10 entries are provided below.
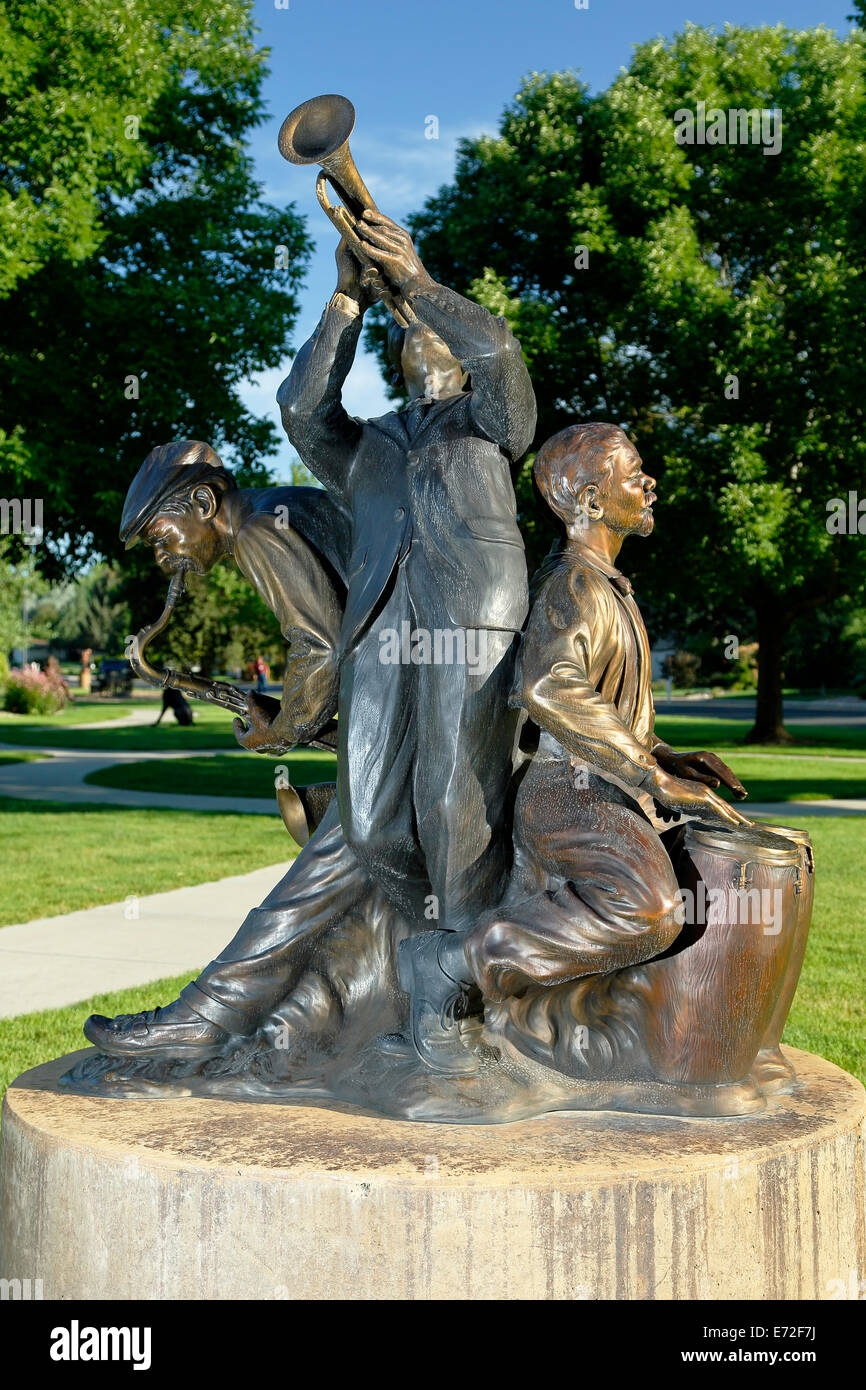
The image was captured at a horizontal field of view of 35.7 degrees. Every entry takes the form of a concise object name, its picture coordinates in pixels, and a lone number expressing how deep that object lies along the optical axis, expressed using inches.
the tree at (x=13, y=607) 1644.9
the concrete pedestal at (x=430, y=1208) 106.9
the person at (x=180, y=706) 1079.3
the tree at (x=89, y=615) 2731.3
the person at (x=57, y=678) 1512.1
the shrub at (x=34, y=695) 1486.2
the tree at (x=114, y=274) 502.9
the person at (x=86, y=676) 2281.5
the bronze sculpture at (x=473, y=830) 123.3
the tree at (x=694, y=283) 729.0
